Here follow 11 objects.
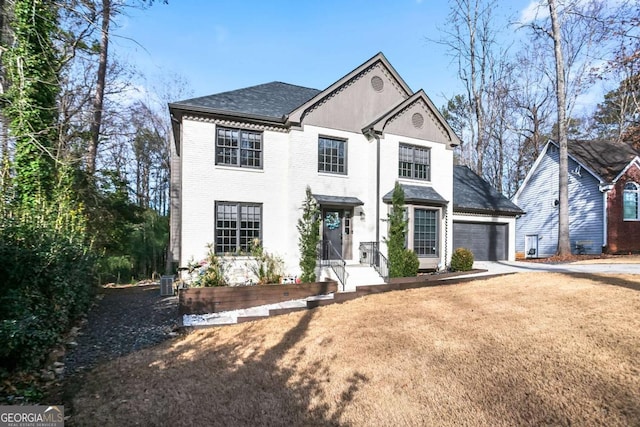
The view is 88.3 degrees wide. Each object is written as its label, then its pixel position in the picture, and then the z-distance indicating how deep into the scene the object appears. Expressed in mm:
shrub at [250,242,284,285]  10430
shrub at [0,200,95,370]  4652
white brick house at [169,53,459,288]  11250
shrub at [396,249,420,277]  11609
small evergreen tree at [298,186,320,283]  10633
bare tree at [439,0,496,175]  25219
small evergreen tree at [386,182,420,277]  11609
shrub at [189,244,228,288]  9578
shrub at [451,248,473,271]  13609
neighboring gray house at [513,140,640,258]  18656
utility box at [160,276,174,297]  12164
